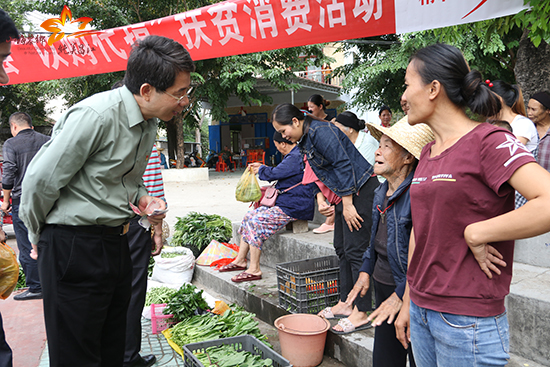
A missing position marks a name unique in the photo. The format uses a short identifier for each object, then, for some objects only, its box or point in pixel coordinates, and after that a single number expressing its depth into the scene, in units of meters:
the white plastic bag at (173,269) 5.09
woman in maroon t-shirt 1.32
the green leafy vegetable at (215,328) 3.34
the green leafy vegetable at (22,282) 5.66
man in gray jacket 5.21
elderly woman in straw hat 2.03
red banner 4.05
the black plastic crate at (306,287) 3.59
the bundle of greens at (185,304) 3.89
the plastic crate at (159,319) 4.01
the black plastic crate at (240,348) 2.52
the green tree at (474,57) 3.87
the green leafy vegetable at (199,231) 5.92
